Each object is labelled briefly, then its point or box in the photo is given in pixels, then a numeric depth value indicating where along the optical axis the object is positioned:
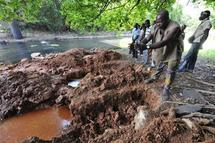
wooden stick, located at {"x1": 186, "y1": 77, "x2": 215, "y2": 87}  3.01
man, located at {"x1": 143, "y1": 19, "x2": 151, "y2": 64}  4.28
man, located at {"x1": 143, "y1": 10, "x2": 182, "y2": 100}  2.29
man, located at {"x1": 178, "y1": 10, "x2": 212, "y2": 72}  3.23
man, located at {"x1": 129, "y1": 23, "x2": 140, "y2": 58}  4.71
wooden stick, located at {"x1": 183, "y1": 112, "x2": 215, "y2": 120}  2.10
